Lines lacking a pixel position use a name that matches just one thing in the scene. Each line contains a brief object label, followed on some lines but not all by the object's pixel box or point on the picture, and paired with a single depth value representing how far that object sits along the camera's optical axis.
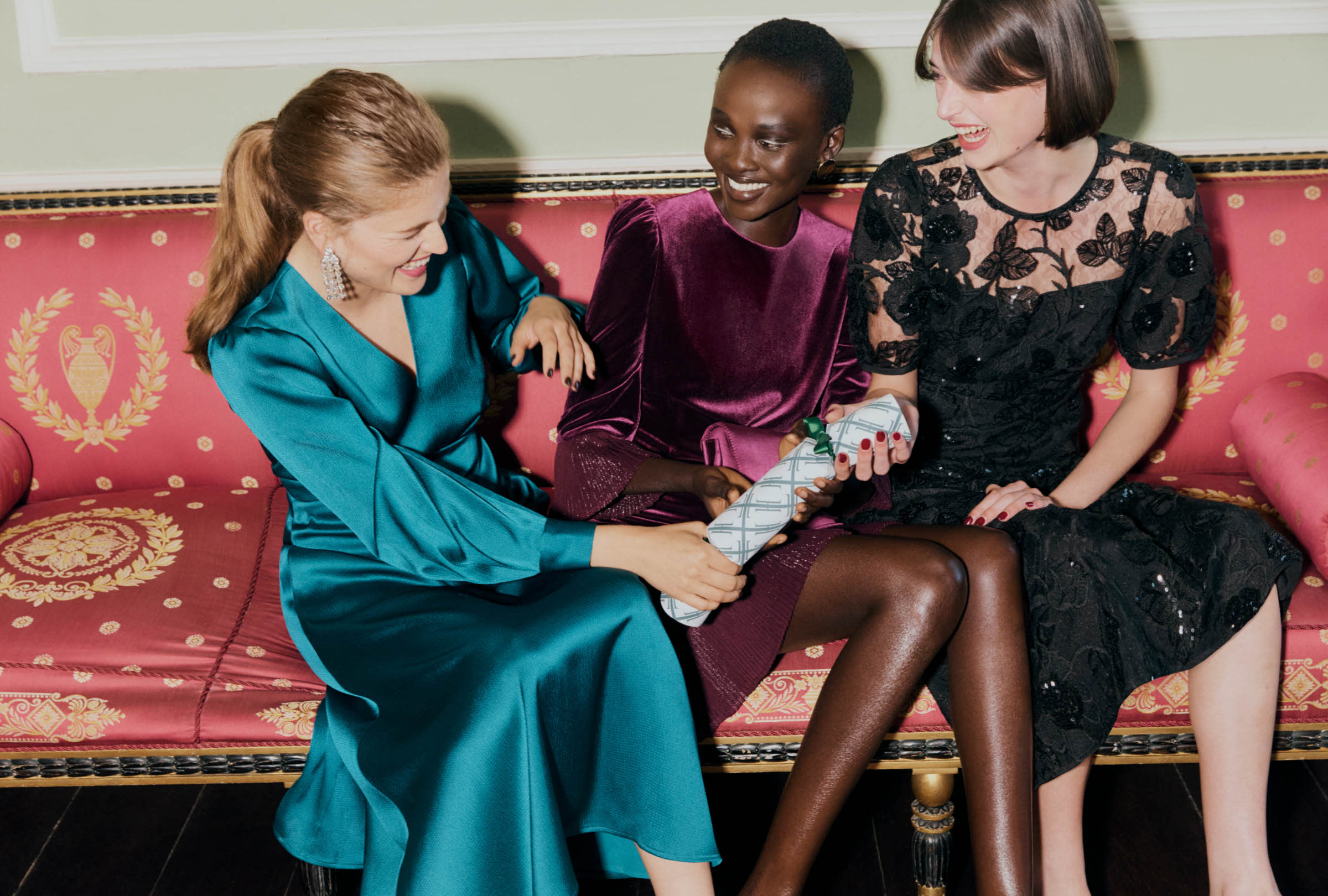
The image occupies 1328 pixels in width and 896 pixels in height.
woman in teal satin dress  1.43
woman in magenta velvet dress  1.54
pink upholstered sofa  1.85
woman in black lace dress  1.61
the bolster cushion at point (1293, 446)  1.85
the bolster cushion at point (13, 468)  2.09
